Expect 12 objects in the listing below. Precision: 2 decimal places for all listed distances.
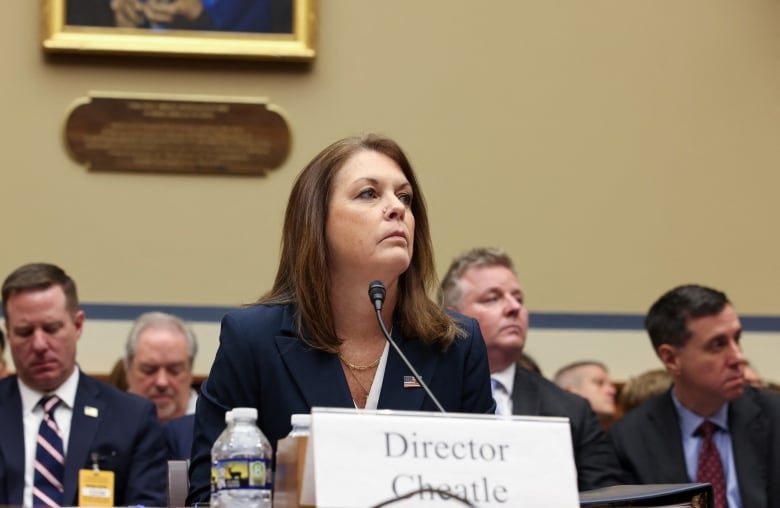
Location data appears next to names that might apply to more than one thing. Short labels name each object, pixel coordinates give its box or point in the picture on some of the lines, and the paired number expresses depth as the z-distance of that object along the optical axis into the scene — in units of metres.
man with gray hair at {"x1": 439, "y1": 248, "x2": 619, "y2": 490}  8.93
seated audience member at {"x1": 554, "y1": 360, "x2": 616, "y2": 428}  12.02
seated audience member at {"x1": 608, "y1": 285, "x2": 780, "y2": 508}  8.97
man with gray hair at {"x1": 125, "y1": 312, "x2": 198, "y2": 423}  10.80
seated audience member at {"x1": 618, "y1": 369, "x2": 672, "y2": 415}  11.20
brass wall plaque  12.45
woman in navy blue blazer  5.42
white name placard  3.82
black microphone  5.04
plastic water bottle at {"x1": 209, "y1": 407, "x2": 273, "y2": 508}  4.12
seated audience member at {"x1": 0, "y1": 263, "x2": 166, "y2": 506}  8.60
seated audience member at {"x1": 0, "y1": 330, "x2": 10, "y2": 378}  11.20
